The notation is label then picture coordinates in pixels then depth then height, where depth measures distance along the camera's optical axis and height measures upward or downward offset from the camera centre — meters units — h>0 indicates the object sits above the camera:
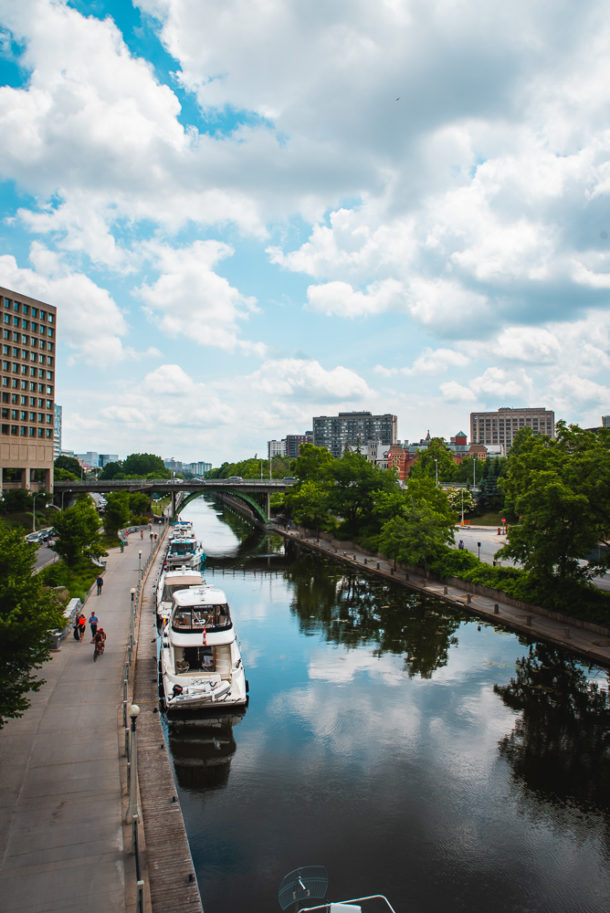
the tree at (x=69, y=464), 186.50 +1.29
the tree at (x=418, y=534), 48.03 -5.62
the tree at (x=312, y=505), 75.62 -5.06
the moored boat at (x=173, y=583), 38.93 -7.90
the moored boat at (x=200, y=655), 22.70 -8.43
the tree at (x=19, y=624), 14.84 -4.14
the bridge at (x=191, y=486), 98.88 -3.20
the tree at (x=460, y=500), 98.39 -5.58
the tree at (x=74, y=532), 41.59 -4.70
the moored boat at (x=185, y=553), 55.90 -8.81
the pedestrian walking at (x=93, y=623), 28.77 -7.79
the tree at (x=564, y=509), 31.05 -2.30
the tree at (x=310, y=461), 98.31 +1.16
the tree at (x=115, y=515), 70.56 -5.88
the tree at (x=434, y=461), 119.46 +1.39
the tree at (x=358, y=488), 68.12 -2.41
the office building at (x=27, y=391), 93.81 +13.06
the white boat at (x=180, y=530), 74.69 -8.40
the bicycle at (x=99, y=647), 25.95 -8.11
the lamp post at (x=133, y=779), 13.27 -7.37
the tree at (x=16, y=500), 84.38 -4.74
